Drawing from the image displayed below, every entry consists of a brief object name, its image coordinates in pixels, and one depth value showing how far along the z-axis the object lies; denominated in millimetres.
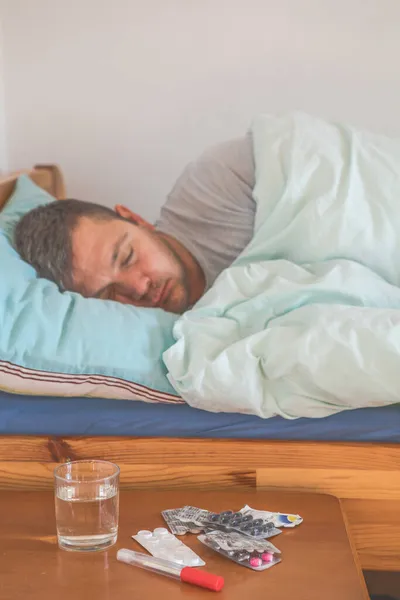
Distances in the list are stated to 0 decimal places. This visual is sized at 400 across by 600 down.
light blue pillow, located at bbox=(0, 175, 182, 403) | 955
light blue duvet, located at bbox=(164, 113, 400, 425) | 908
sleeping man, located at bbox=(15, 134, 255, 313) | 1265
